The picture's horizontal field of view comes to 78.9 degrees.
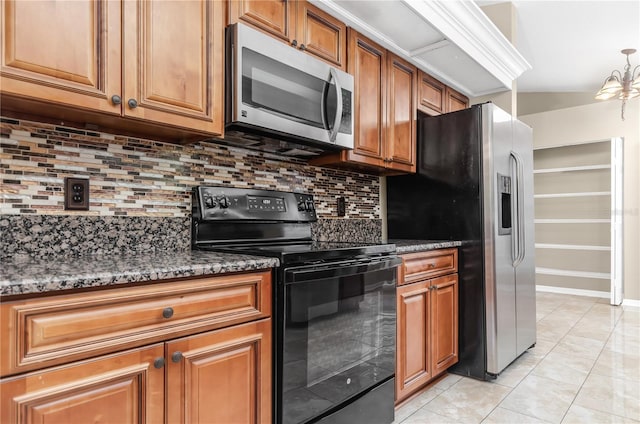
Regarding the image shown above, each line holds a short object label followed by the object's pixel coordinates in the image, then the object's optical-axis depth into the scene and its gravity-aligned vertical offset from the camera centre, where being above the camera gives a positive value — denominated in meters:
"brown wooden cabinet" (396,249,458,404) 2.11 -0.67
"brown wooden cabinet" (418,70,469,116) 2.88 +0.94
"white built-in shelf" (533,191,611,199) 5.10 +0.28
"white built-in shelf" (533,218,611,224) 5.12 -0.09
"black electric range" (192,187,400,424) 1.42 -0.39
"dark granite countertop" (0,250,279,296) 0.90 -0.16
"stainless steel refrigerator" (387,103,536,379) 2.51 -0.02
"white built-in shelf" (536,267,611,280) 5.15 -0.81
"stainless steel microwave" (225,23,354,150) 1.62 +0.57
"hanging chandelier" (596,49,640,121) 3.73 +1.24
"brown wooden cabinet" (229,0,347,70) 1.70 +0.92
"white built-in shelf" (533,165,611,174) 5.12 +0.63
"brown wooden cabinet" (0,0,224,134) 1.13 +0.52
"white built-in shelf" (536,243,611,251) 5.14 -0.44
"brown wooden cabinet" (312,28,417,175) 2.30 +0.67
